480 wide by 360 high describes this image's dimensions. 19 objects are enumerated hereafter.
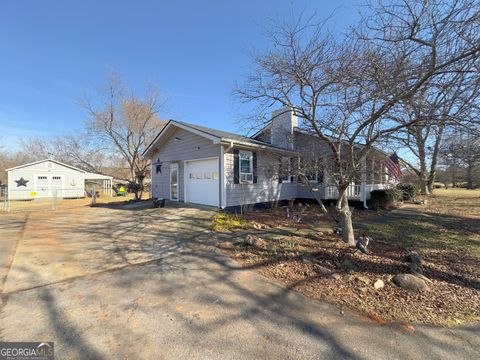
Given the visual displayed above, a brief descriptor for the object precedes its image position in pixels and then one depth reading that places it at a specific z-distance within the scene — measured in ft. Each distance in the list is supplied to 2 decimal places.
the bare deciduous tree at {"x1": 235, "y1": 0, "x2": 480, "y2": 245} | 11.93
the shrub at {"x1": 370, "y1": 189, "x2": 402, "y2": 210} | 38.42
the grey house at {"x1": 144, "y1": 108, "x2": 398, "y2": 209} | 31.45
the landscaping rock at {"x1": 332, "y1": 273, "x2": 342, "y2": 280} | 12.29
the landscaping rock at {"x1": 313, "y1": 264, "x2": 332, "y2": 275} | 13.00
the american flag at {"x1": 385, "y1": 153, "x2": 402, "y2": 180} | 30.07
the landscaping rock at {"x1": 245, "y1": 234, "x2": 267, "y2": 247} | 17.85
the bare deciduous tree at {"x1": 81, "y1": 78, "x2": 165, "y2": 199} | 74.23
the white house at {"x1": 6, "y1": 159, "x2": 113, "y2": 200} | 67.05
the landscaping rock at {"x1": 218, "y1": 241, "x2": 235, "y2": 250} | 17.78
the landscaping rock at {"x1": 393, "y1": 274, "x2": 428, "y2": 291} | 11.14
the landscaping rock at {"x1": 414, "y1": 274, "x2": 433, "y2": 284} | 11.89
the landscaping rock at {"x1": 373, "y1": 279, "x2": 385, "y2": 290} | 11.32
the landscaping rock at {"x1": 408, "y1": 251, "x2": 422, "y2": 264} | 14.01
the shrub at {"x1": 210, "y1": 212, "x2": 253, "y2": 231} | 23.84
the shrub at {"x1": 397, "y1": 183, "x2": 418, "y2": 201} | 49.75
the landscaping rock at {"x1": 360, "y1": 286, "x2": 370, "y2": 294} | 11.00
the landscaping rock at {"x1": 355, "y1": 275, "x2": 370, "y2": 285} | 11.77
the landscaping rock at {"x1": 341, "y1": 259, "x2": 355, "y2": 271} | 13.35
